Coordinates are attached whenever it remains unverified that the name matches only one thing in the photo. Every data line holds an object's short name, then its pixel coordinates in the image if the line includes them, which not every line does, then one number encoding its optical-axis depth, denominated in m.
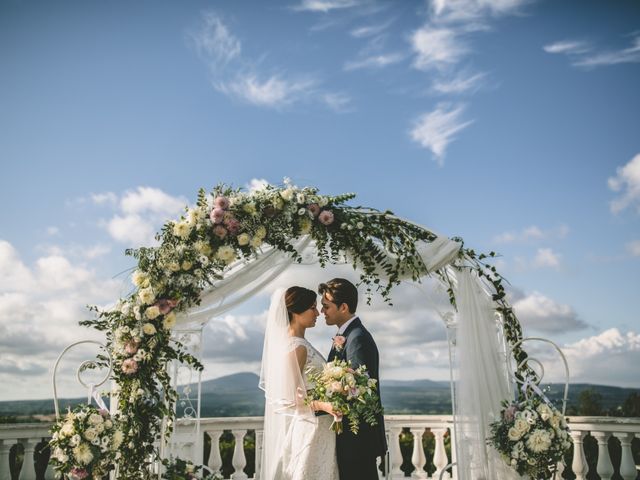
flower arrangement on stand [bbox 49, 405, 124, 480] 4.31
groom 4.56
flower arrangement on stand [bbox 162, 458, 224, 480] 4.63
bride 4.58
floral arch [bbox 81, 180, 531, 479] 4.68
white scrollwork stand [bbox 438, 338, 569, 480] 5.18
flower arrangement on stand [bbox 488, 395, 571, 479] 4.67
